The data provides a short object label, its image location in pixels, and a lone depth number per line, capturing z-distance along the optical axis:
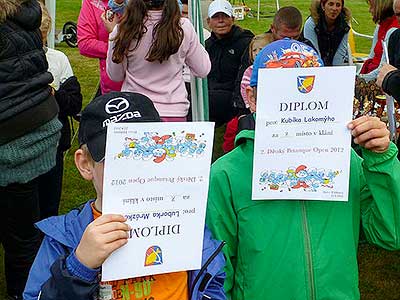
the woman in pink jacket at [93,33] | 4.61
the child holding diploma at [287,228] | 1.91
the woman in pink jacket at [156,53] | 3.61
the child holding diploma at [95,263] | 1.50
